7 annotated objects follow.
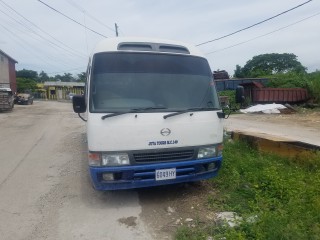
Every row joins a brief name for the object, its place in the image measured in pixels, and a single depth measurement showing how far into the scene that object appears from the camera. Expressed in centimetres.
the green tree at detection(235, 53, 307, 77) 4670
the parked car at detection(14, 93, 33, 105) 3158
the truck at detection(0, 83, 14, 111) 2037
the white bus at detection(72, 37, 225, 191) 333
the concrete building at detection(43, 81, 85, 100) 5232
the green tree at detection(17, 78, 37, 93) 4864
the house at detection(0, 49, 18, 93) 3369
